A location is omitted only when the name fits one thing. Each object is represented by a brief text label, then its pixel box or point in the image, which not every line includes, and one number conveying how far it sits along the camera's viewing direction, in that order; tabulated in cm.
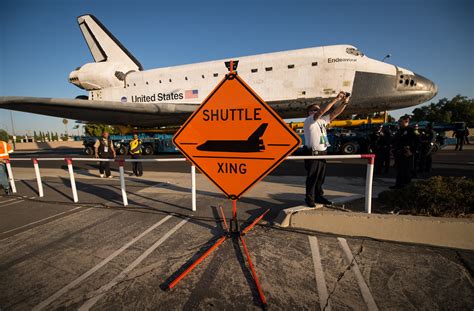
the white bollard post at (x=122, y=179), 446
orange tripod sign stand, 242
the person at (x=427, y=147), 691
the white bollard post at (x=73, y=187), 488
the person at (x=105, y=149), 776
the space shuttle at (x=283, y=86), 1005
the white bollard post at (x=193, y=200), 411
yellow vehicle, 1289
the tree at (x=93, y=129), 5528
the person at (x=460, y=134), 1313
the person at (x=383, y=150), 732
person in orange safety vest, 552
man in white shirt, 348
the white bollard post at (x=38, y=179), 525
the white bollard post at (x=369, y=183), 312
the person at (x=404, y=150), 476
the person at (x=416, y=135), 468
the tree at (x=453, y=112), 5586
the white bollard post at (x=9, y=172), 577
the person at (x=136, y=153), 795
